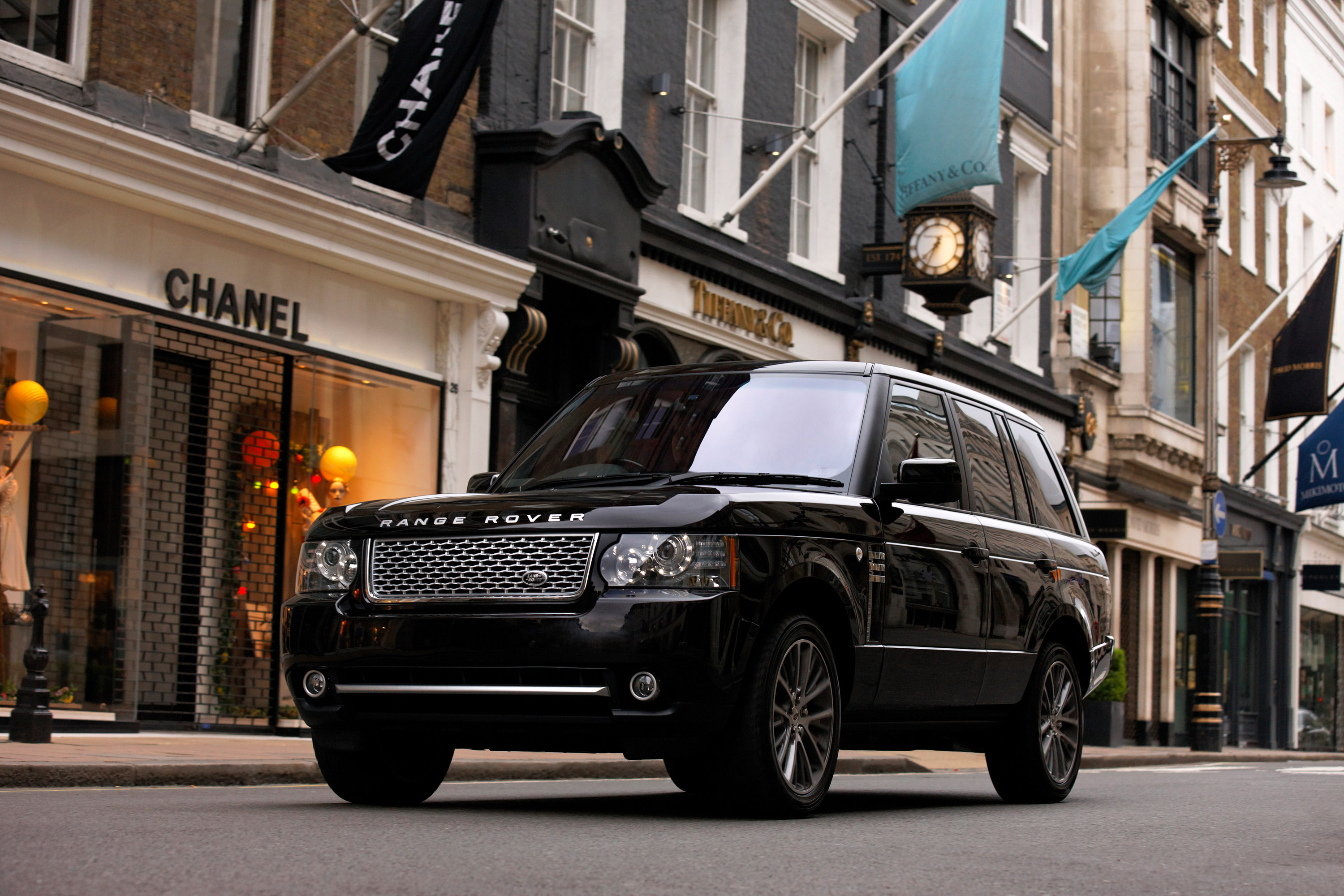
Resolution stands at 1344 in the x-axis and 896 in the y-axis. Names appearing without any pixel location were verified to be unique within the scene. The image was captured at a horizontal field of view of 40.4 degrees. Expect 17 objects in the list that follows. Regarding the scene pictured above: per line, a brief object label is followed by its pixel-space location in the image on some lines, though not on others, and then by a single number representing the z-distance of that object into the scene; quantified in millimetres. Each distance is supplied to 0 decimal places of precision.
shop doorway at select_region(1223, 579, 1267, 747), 37562
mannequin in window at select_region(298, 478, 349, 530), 14898
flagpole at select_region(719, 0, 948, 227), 19719
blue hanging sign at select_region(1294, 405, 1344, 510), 34281
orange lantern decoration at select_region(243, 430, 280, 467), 14414
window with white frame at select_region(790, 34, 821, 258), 22891
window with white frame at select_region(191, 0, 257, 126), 13773
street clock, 22734
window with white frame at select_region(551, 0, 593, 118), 18078
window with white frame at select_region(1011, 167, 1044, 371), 30250
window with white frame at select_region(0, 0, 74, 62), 12289
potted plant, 25484
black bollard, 10531
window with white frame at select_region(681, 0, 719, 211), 20406
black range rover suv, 6770
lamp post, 26219
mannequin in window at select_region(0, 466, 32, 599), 12211
